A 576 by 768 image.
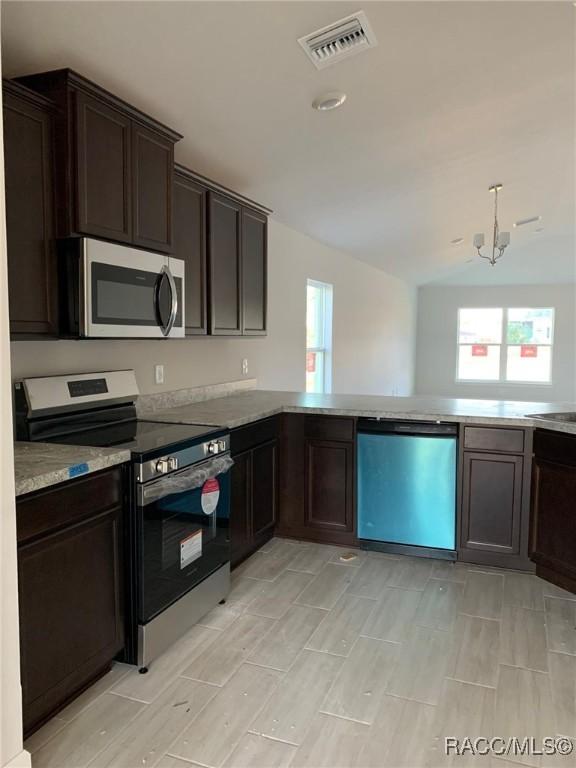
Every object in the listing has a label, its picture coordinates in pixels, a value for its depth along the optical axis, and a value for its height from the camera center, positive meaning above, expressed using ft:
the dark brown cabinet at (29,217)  6.48 +1.60
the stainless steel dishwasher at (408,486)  10.73 -2.68
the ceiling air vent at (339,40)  7.45 +4.40
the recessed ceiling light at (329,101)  9.27 +4.29
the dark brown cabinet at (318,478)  11.49 -2.70
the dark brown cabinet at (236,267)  10.91 +1.80
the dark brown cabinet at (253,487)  9.96 -2.64
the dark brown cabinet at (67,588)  5.64 -2.68
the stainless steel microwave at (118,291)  7.18 +0.84
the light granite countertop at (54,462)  5.64 -1.28
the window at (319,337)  19.49 +0.53
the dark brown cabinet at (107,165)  6.93 +2.56
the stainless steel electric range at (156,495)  7.09 -2.03
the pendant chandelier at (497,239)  18.98 +3.99
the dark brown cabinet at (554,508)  9.41 -2.74
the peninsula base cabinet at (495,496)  10.33 -2.73
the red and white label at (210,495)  8.34 -2.23
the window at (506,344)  35.81 +0.59
